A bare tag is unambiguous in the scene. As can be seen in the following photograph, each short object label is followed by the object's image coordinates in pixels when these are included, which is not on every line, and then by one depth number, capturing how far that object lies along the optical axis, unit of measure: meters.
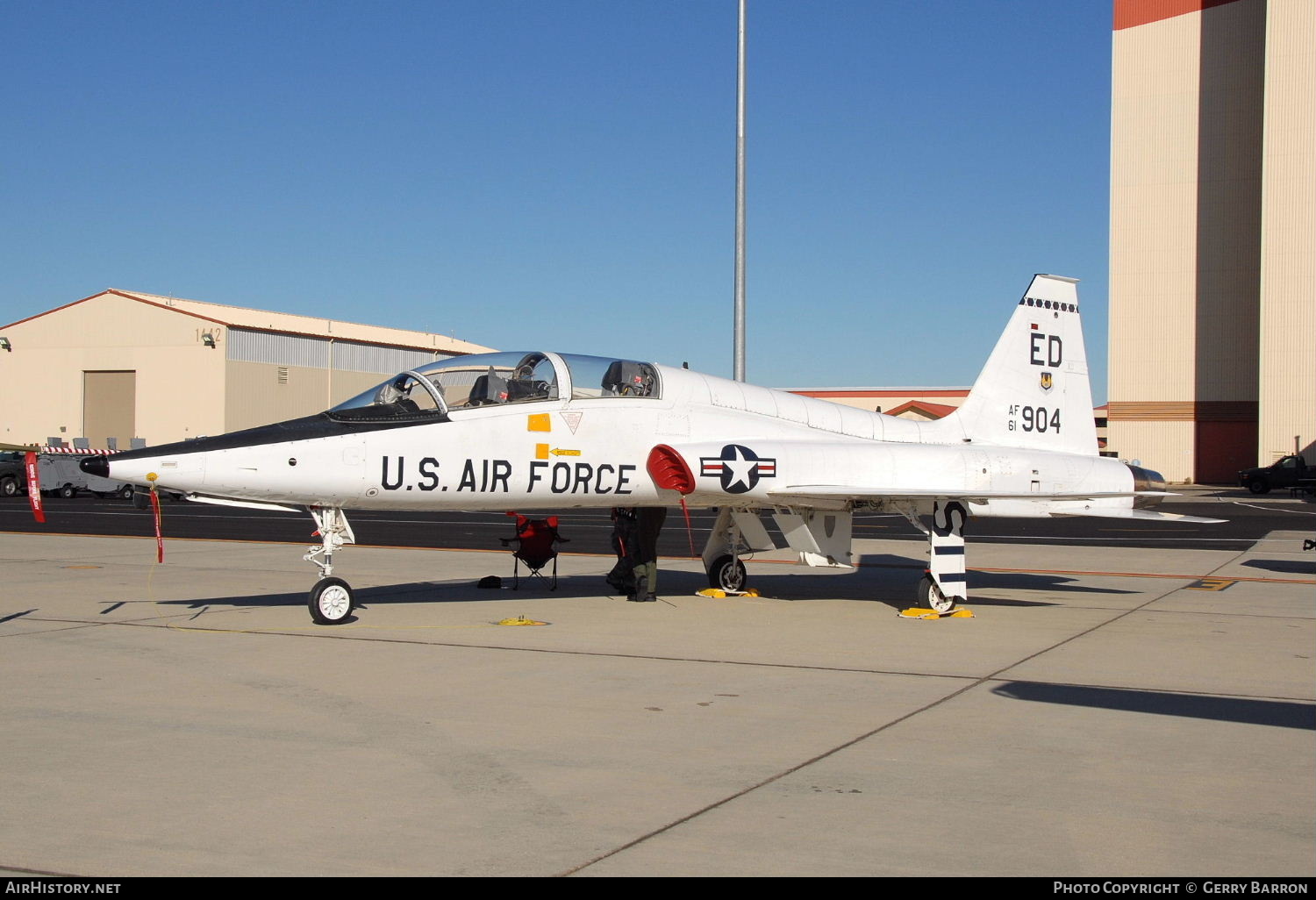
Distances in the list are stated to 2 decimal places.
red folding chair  15.32
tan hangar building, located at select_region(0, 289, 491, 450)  59.84
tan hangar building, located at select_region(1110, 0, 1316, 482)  59.88
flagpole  22.11
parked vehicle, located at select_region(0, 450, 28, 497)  46.41
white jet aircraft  11.39
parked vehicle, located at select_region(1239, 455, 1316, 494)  52.03
